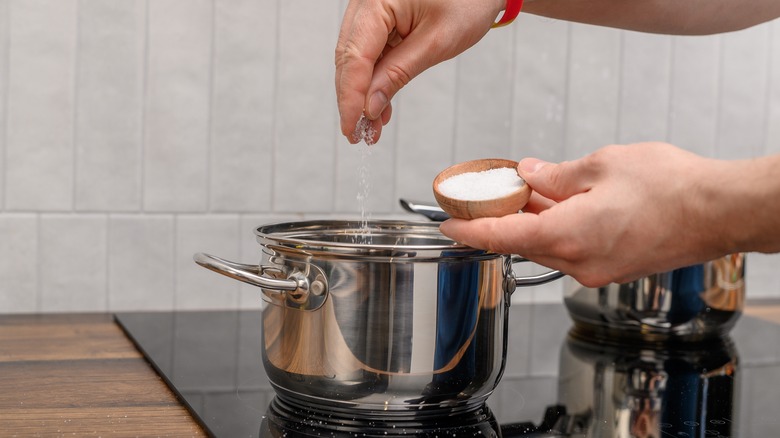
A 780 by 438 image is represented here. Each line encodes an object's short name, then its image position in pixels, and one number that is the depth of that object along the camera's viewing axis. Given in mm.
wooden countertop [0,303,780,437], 693
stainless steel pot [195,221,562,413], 675
